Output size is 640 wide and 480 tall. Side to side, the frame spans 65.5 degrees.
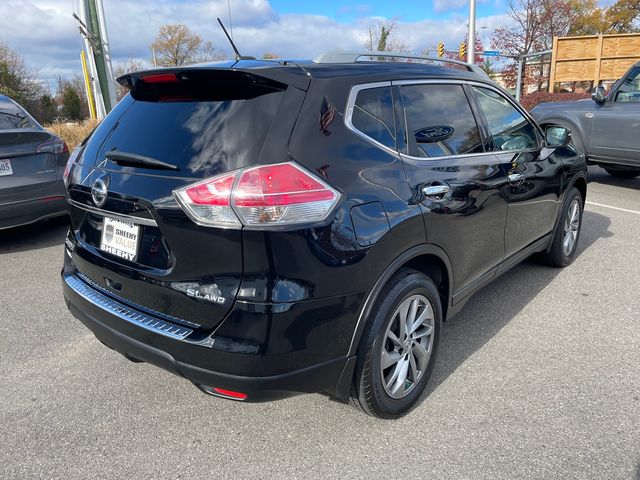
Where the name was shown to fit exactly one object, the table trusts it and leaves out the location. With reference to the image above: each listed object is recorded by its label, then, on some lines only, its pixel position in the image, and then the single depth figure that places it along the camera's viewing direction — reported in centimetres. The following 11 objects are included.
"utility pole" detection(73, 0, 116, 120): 1271
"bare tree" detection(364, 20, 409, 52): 3688
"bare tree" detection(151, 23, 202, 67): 5234
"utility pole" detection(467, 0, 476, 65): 1808
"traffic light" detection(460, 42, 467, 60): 2755
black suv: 198
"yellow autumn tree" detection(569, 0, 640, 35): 3619
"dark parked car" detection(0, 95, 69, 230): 507
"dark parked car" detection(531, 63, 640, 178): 764
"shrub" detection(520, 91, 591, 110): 1727
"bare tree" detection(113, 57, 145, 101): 1419
